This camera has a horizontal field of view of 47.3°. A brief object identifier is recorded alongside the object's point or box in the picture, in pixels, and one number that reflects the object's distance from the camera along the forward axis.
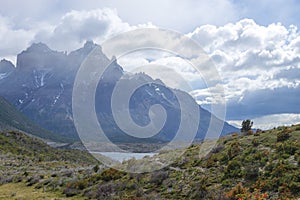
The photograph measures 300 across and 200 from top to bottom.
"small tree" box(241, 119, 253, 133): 30.82
